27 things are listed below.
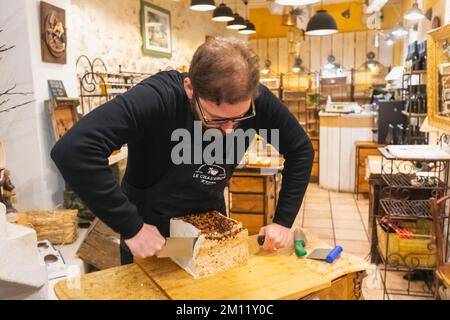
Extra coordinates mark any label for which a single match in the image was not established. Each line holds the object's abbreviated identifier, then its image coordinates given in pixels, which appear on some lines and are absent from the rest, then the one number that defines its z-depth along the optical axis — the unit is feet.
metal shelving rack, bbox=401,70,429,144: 14.47
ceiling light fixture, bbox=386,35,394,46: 26.94
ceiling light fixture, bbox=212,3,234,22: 18.01
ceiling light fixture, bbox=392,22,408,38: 21.04
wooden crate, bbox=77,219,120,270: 8.23
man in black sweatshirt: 4.07
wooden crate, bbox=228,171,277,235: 13.47
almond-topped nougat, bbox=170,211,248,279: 4.58
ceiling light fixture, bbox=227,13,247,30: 21.02
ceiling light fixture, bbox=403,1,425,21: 15.33
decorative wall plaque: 9.82
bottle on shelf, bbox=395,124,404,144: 16.72
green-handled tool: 5.08
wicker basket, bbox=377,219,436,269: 10.80
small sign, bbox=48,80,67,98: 10.12
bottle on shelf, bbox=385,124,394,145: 17.85
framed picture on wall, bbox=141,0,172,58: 18.52
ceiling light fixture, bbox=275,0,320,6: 11.07
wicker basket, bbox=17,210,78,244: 9.09
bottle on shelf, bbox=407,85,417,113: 14.93
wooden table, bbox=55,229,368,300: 4.22
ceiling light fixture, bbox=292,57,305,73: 34.17
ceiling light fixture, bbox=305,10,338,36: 16.24
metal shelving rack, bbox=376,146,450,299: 10.70
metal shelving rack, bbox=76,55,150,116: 13.79
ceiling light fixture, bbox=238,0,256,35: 23.04
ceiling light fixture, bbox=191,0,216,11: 15.40
